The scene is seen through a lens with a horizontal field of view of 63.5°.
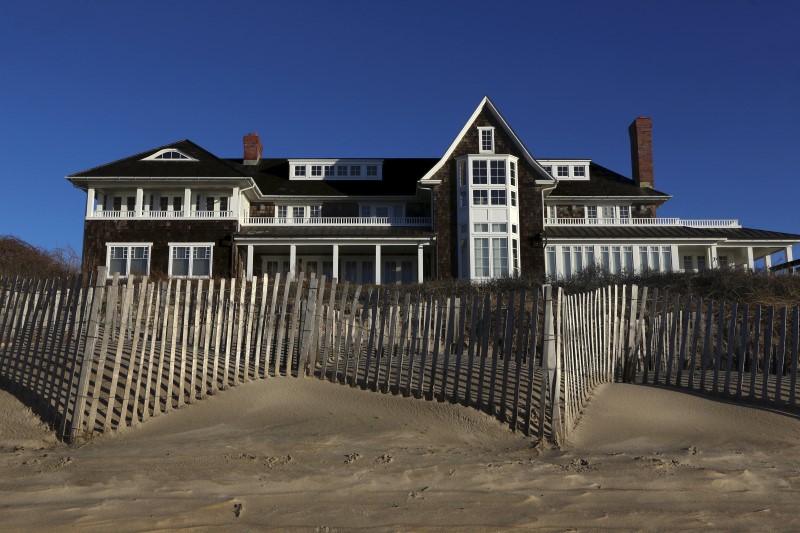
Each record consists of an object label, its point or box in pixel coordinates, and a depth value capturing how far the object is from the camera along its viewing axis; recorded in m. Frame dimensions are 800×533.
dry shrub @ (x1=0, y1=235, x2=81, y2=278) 34.56
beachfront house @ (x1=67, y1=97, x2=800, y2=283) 32.53
